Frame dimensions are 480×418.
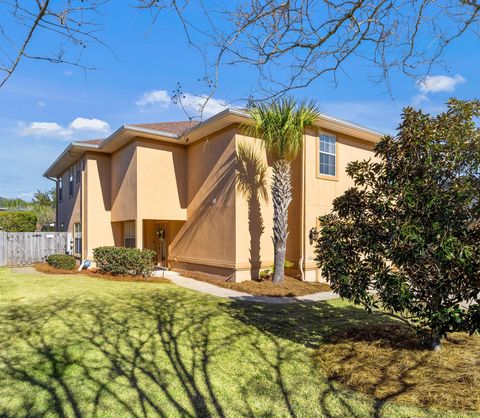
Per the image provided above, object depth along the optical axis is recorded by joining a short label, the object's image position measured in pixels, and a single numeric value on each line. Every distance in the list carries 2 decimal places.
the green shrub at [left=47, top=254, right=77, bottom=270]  14.97
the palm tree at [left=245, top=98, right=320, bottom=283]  11.19
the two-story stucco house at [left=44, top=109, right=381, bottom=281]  12.44
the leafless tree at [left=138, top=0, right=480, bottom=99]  4.02
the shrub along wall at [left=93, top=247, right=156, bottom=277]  12.90
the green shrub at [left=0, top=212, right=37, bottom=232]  25.78
